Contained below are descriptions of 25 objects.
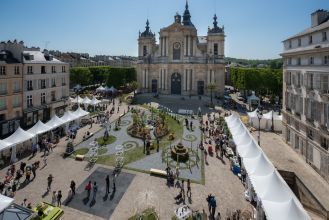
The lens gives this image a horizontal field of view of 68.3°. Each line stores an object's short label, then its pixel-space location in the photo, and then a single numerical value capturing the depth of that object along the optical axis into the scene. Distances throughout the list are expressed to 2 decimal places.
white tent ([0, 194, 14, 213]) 14.68
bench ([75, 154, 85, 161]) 27.38
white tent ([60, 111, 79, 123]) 37.12
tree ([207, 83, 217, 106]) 64.19
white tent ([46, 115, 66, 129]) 33.80
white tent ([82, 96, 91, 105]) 52.51
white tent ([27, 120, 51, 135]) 30.76
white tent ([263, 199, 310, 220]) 14.52
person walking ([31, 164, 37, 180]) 23.25
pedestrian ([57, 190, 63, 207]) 18.77
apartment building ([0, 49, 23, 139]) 34.17
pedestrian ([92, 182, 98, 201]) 20.41
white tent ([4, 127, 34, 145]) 27.17
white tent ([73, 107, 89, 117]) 40.19
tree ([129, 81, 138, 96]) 77.47
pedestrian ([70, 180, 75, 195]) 20.25
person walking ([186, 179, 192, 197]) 20.40
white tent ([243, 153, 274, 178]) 20.08
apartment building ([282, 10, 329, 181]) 23.08
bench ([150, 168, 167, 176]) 23.72
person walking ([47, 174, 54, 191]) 21.26
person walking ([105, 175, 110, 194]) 20.70
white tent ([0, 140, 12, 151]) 25.47
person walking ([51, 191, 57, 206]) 18.96
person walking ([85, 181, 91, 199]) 20.23
